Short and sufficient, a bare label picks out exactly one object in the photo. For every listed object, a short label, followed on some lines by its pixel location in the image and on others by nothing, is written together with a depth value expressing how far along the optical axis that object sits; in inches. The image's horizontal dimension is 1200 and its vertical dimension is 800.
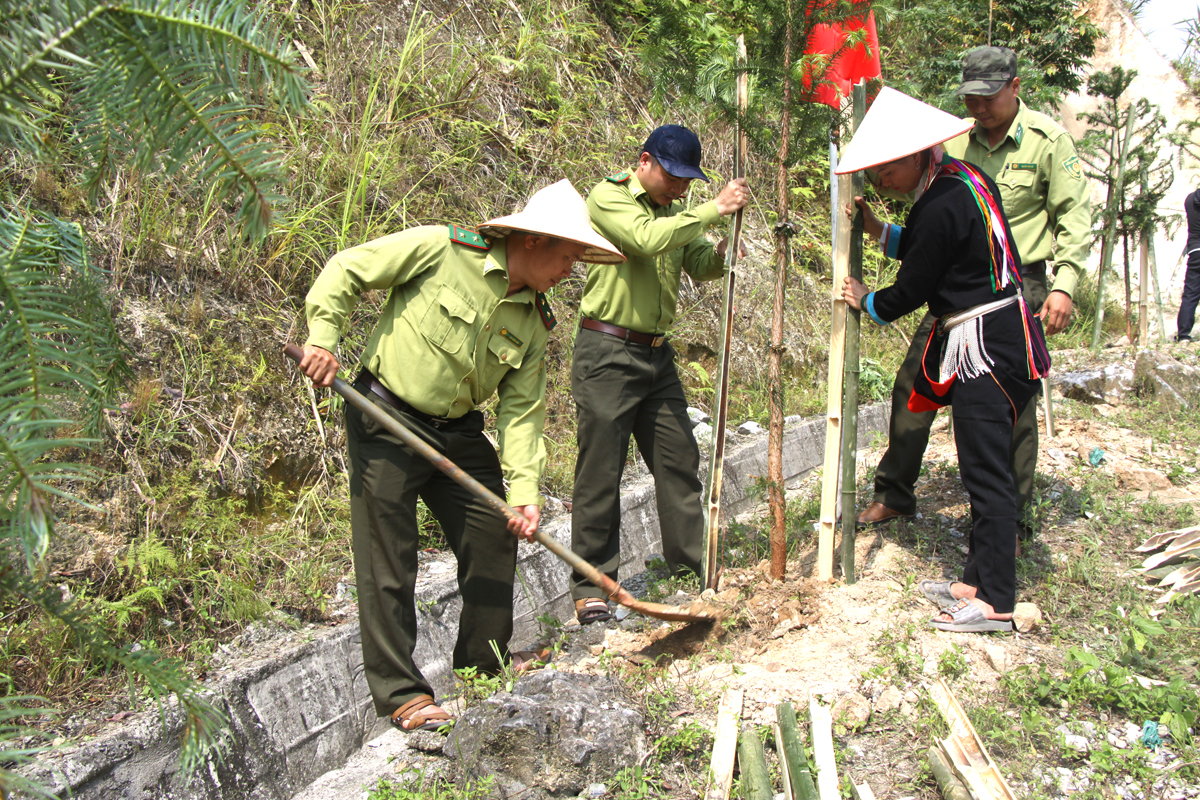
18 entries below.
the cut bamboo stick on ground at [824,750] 90.1
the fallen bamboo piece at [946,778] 90.2
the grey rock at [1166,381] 266.7
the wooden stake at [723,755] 93.5
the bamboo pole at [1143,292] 346.9
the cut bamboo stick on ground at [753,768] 92.0
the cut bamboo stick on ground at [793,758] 89.6
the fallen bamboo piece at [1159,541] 155.0
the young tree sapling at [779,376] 141.2
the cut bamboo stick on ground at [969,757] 89.0
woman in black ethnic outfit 128.3
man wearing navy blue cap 143.9
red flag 138.2
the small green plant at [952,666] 118.6
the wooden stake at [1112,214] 320.9
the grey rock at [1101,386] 277.4
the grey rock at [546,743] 95.3
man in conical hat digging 113.4
